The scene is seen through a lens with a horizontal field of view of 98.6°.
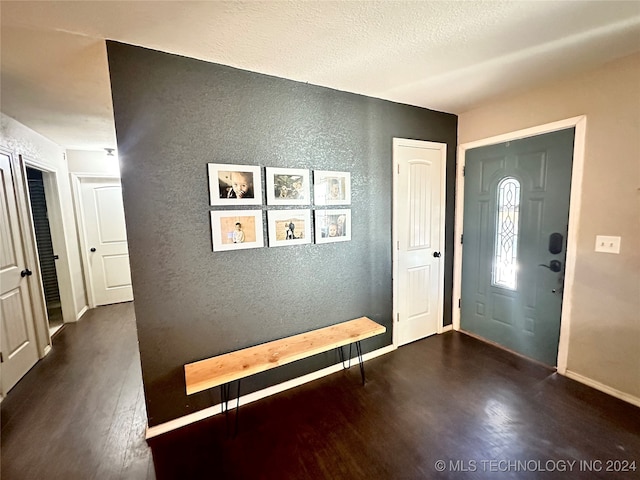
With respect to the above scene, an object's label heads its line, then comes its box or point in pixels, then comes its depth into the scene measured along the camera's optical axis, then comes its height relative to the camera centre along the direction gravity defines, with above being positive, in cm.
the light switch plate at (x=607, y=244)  200 -30
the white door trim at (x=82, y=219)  395 -2
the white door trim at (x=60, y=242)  350 -31
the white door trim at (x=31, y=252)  264 -33
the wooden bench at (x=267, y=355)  173 -101
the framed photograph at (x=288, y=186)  207 +20
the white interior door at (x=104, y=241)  418 -37
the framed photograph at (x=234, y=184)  187 +20
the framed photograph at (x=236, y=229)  190 -11
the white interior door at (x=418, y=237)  273 -29
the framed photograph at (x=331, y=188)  228 +20
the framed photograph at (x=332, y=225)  231 -13
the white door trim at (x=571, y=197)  213 +5
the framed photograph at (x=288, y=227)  210 -12
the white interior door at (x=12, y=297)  232 -69
